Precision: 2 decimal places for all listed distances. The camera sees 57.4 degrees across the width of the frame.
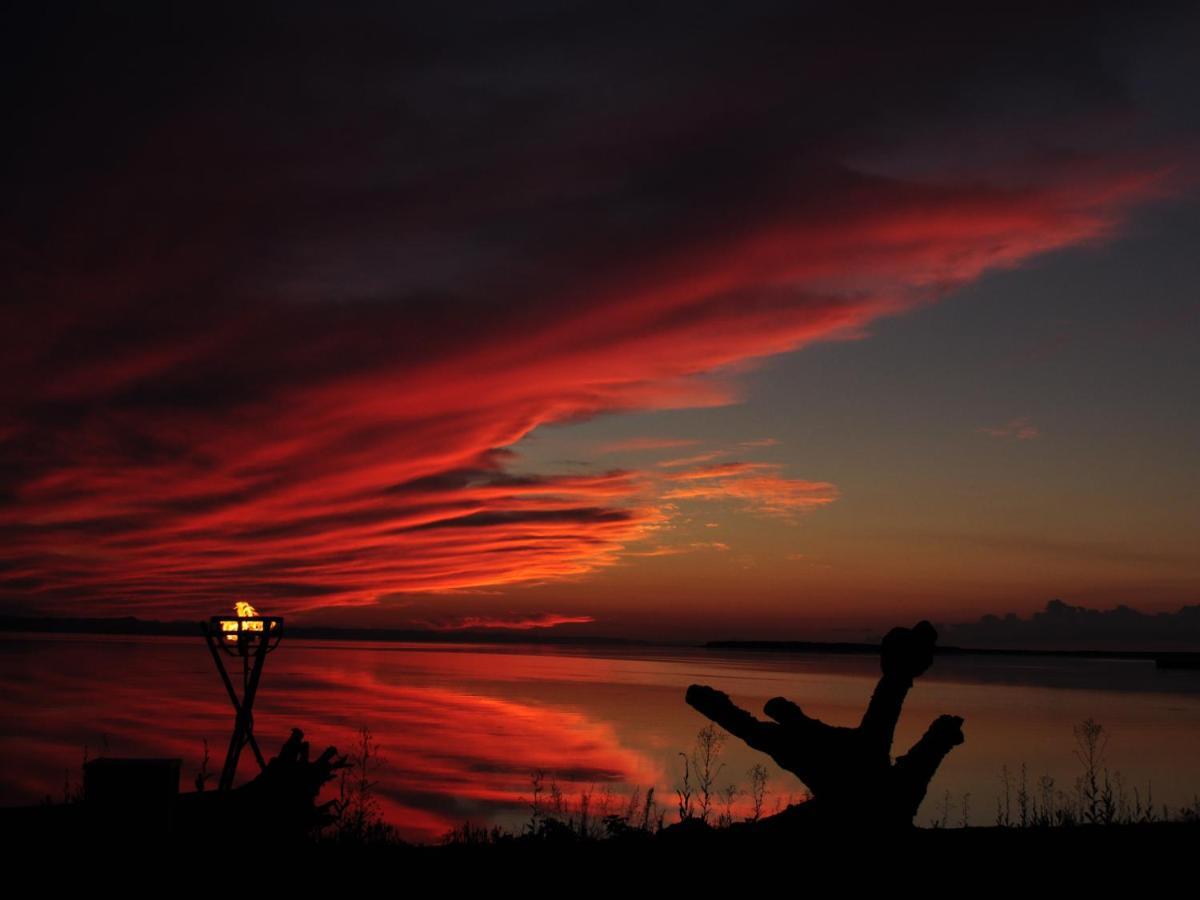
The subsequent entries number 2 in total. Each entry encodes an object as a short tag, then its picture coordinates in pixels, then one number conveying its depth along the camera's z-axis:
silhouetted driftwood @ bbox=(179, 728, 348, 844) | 10.17
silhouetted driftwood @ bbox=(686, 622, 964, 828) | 9.34
